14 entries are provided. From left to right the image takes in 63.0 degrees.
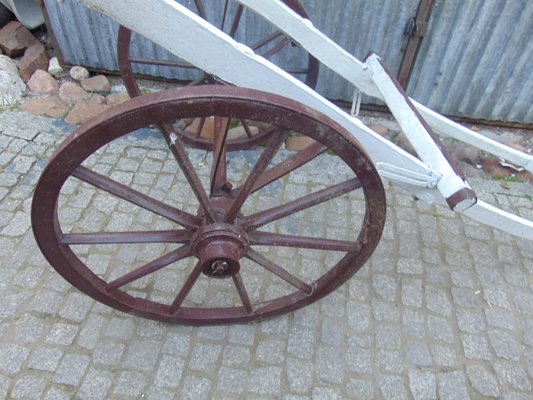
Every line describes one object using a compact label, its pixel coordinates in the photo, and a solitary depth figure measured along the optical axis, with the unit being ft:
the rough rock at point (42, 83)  11.27
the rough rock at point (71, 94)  11.05
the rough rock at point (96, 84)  11.39
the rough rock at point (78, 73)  11.51
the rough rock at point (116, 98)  11.14
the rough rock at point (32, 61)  11.53
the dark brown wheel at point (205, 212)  4.54
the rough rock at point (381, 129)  10.93
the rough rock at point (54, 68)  11.75
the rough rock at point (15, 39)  11.64
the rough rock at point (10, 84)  10.91
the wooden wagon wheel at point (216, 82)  8.15
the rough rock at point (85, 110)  10.55
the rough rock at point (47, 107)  10.69
